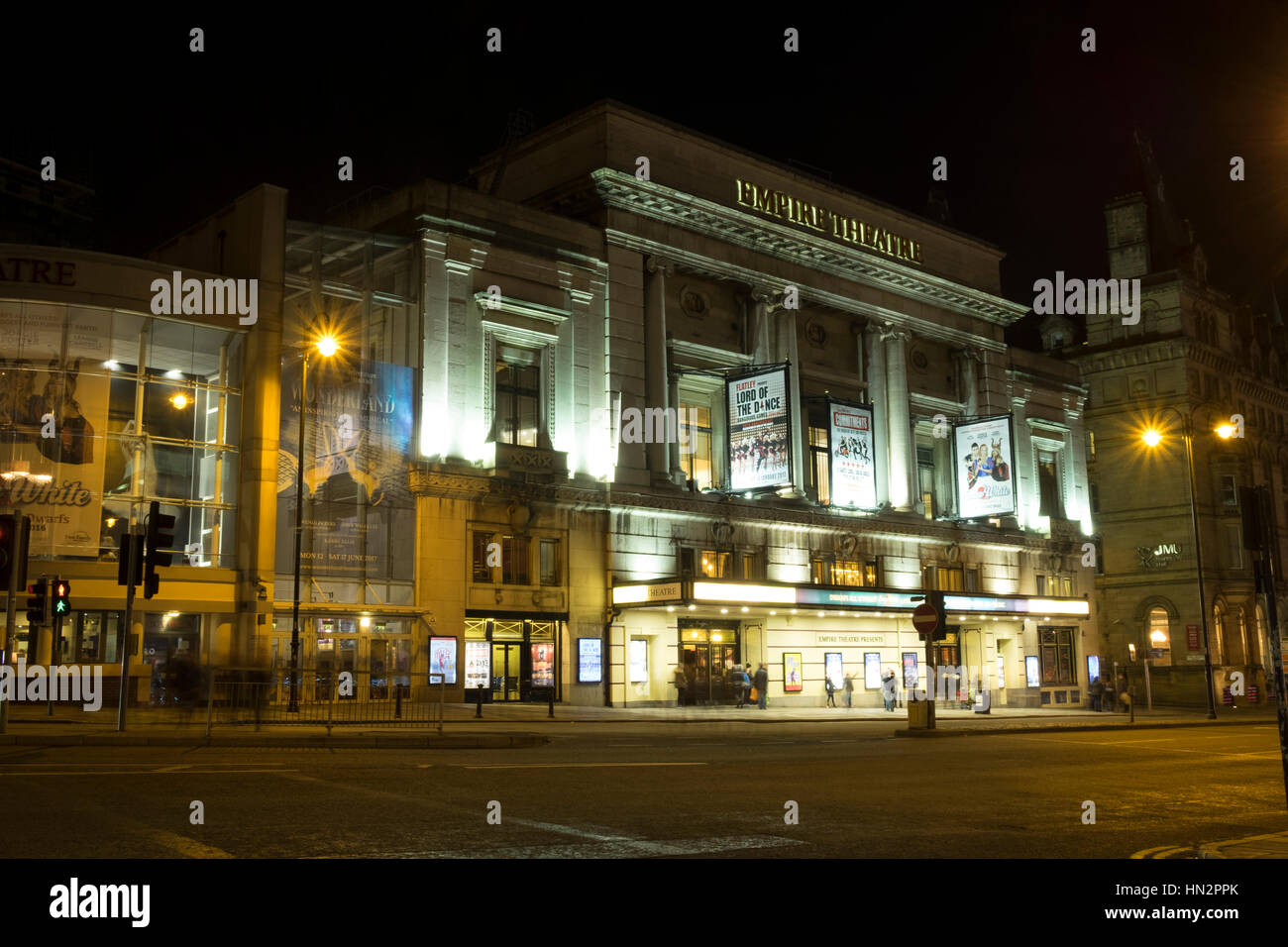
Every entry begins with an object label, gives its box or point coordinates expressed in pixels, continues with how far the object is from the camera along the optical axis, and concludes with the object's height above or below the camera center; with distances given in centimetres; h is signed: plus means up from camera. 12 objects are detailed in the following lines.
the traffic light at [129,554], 2389 +185
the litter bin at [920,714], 3061 -206
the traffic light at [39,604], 2539 +89
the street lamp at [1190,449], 4253 +704
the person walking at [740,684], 4622 -184
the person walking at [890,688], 4697 -216
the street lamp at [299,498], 3300 +408
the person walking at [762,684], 4586 -186
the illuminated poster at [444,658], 3866 -57
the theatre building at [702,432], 4153 +843
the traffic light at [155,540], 2369 +210
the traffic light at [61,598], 2603 +104
